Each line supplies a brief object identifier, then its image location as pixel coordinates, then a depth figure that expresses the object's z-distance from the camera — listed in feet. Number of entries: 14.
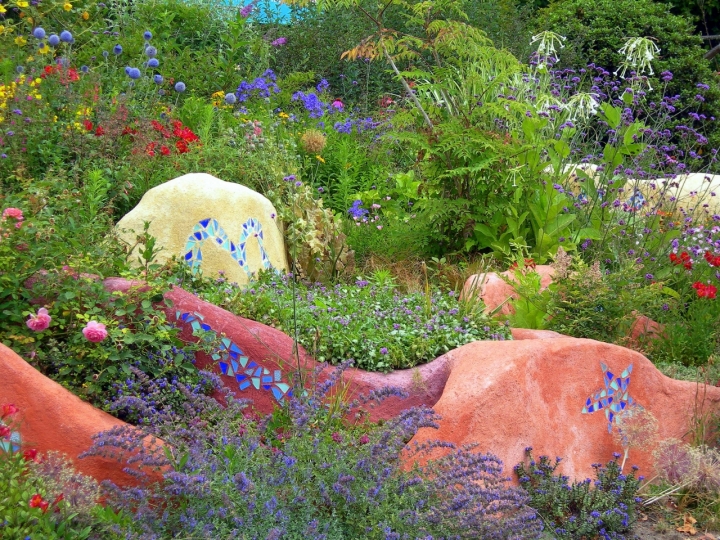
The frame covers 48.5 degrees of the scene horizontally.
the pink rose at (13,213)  12.68
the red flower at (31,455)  9.55
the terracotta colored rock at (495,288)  17.92
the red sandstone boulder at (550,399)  12.73
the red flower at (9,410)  9.80
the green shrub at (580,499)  12.02
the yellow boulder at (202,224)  16.49
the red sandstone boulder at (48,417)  11.10
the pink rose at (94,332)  11.49
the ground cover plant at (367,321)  14.75
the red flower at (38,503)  8.68
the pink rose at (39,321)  11.41
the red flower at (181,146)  20.51
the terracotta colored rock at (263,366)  13.71
